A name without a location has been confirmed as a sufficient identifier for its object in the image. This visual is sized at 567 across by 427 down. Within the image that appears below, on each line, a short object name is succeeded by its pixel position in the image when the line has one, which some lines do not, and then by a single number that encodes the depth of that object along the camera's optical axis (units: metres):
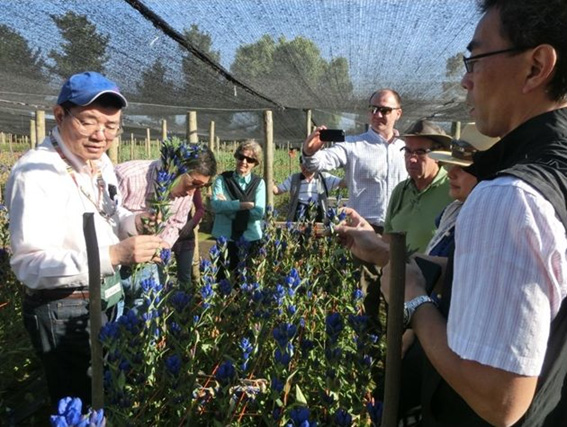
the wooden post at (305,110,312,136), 8.70
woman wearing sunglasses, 4.37
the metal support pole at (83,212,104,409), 1.33
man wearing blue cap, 1.67
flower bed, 1.73
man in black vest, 0.76
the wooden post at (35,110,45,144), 6.58
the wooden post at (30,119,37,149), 9.01
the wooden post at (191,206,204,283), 4.75
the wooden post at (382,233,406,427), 1.06
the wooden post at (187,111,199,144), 5.73
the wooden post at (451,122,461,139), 9.99
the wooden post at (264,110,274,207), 5.84
